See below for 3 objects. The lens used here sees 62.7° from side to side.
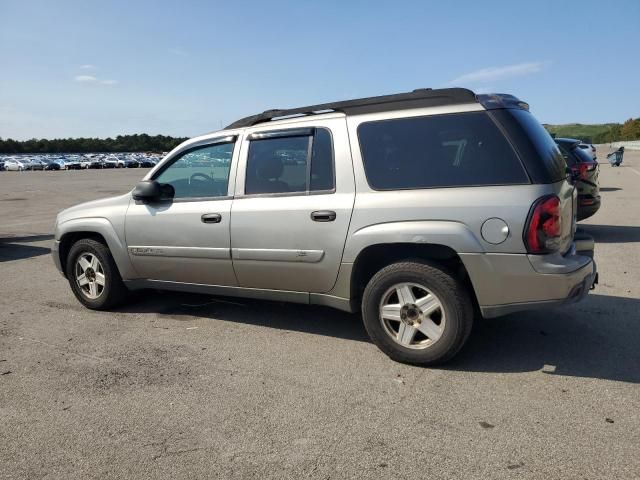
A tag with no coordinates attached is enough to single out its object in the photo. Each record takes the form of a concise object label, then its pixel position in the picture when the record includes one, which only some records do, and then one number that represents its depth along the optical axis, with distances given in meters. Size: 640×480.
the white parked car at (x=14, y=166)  63.29
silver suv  3.54
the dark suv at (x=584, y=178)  8.45
